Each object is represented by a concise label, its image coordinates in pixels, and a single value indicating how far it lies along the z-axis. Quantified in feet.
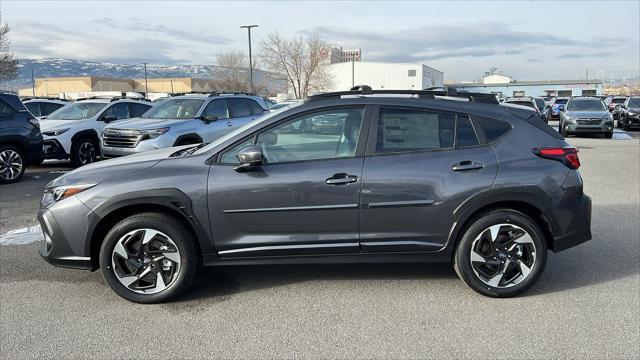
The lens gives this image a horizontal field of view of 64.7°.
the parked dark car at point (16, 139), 31.86
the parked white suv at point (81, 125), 37.81
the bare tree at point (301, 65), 243.60
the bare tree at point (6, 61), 99.40
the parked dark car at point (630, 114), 79.41
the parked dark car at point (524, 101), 58.52
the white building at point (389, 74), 338.34
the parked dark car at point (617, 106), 88.74
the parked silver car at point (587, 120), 64.23
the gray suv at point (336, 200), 13.24
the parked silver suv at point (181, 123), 32.86
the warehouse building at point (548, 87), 353.92
